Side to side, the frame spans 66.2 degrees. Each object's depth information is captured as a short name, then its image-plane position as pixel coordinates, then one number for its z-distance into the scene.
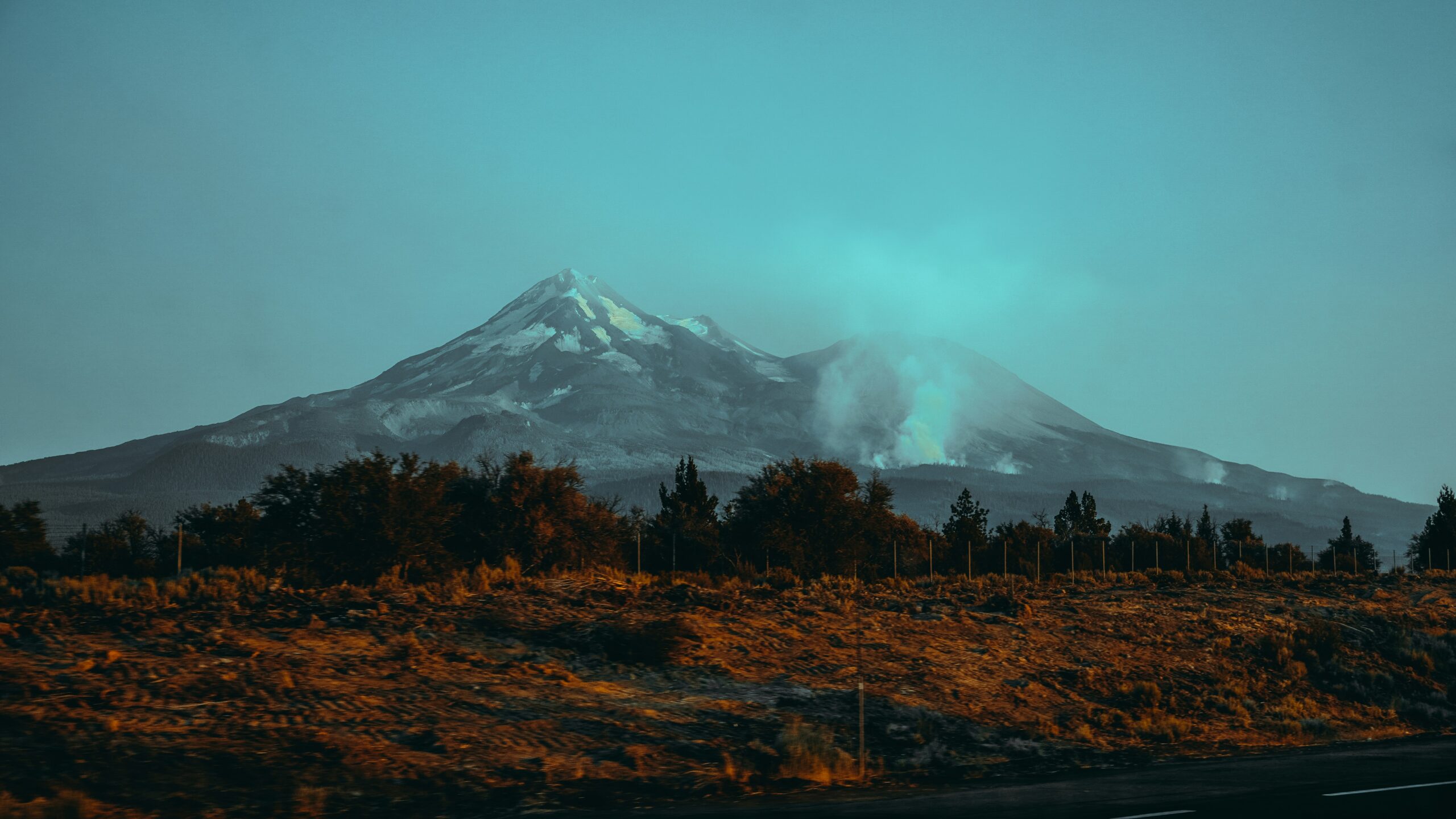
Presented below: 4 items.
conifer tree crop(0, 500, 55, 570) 50.16
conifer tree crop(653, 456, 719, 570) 46.88
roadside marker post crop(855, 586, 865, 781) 21.98
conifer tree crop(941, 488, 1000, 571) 67.19
